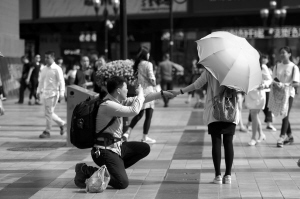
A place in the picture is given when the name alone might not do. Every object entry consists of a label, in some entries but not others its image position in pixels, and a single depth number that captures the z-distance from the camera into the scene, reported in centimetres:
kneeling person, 765
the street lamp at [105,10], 3450
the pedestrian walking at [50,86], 1309
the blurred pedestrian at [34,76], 2336
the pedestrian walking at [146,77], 1204
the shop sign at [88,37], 4353
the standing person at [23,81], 2414
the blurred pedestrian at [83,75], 1302
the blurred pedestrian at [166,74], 2407
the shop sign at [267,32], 4003
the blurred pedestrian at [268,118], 1342
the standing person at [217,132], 802
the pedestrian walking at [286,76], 1157
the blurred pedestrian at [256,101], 1180
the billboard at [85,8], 4119
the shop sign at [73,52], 4444
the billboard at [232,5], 3988
